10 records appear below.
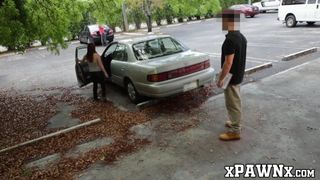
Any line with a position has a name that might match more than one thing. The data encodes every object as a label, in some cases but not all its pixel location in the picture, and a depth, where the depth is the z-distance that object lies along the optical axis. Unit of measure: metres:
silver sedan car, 5.07
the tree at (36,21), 6.09
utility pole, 23.28
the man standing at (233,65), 3.65
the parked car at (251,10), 22.89
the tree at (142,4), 23.10
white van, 14.03
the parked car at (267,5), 24.83
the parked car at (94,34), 17.37
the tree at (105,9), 7.28
